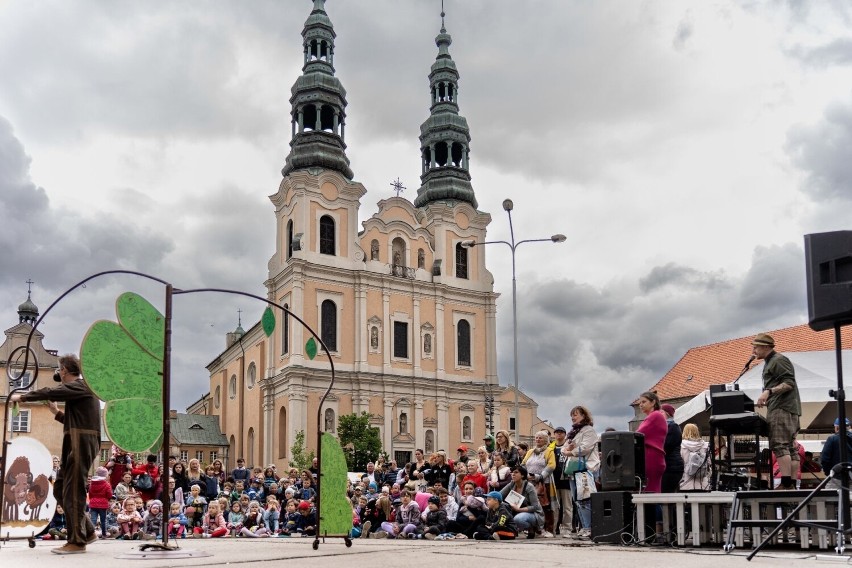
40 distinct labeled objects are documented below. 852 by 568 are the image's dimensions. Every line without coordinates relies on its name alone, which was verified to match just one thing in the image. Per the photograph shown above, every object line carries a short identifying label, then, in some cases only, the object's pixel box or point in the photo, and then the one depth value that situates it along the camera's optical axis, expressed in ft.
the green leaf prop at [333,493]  32.19
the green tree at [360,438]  153.89
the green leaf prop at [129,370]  27.37
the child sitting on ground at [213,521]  50.96
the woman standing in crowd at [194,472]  55.62
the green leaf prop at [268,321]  33.94
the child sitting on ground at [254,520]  52.11
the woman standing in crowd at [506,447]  47.45
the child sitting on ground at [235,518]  51.96
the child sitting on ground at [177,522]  48.37
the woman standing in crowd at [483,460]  48.73
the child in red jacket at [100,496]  46.75
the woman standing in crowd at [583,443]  38.63
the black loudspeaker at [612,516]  31.96
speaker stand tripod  21.42
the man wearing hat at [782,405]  29.32
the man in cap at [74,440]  27.86
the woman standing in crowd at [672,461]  34.27
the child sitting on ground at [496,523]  39.22
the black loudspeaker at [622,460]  32.04
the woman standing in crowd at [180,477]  53.93
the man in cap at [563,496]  41.57
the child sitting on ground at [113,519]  47.73
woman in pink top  33.14
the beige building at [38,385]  163.22
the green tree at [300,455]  154.10
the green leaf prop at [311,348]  38.99
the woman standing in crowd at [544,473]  41.78
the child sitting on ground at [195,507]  51.85
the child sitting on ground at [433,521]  42.75
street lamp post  83.20
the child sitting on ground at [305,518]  49.73
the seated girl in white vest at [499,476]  43.73
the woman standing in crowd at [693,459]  37.35
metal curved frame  27.86
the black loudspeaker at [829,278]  21.47
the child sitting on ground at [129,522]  47.57
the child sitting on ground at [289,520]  50.95
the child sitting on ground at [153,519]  46.70
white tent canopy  48.21
